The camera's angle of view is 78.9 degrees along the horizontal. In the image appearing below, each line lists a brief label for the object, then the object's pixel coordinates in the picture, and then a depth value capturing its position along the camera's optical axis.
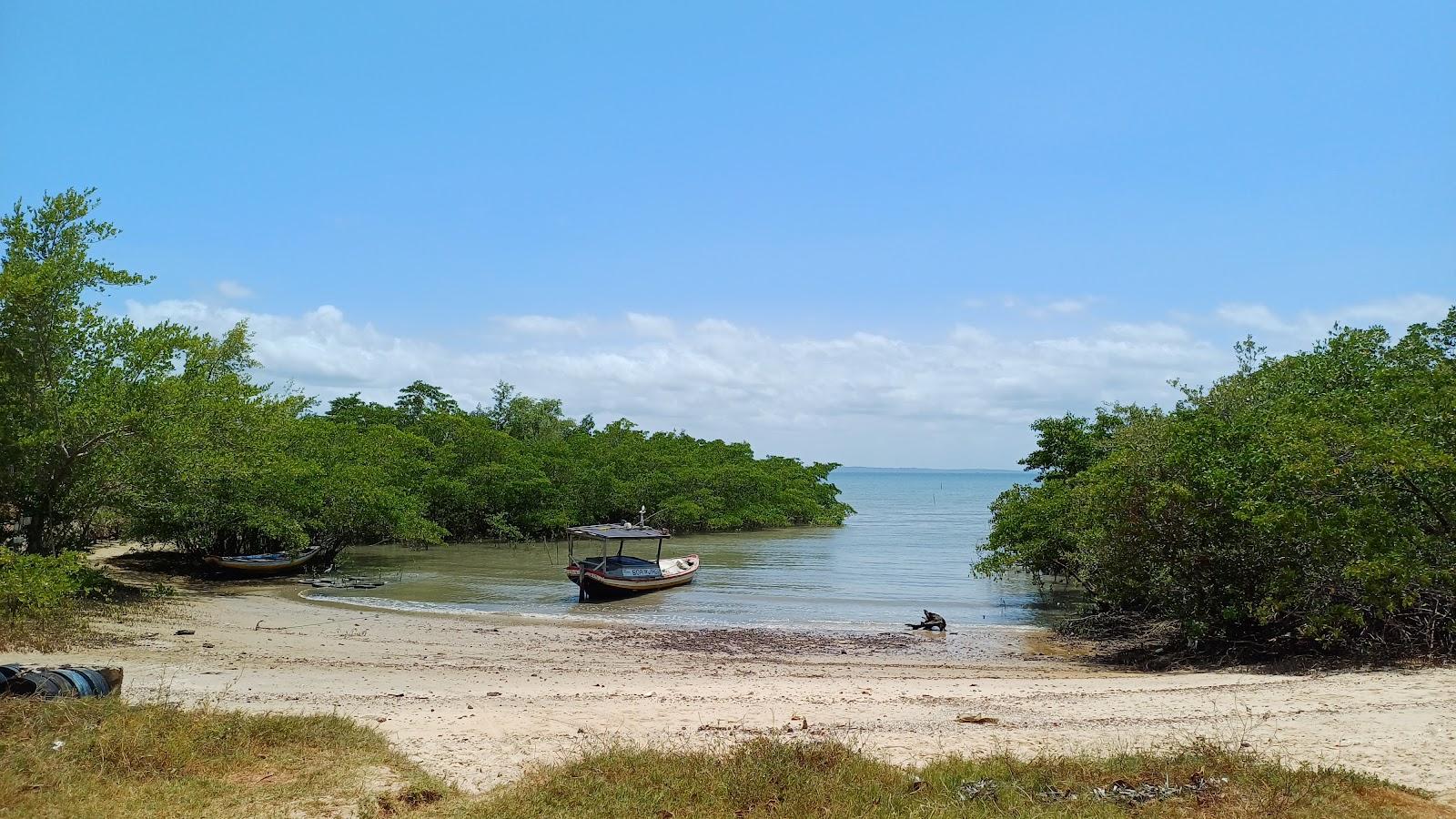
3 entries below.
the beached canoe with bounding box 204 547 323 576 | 28.28
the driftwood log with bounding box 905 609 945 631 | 21.94
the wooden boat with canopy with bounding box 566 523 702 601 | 25.74
